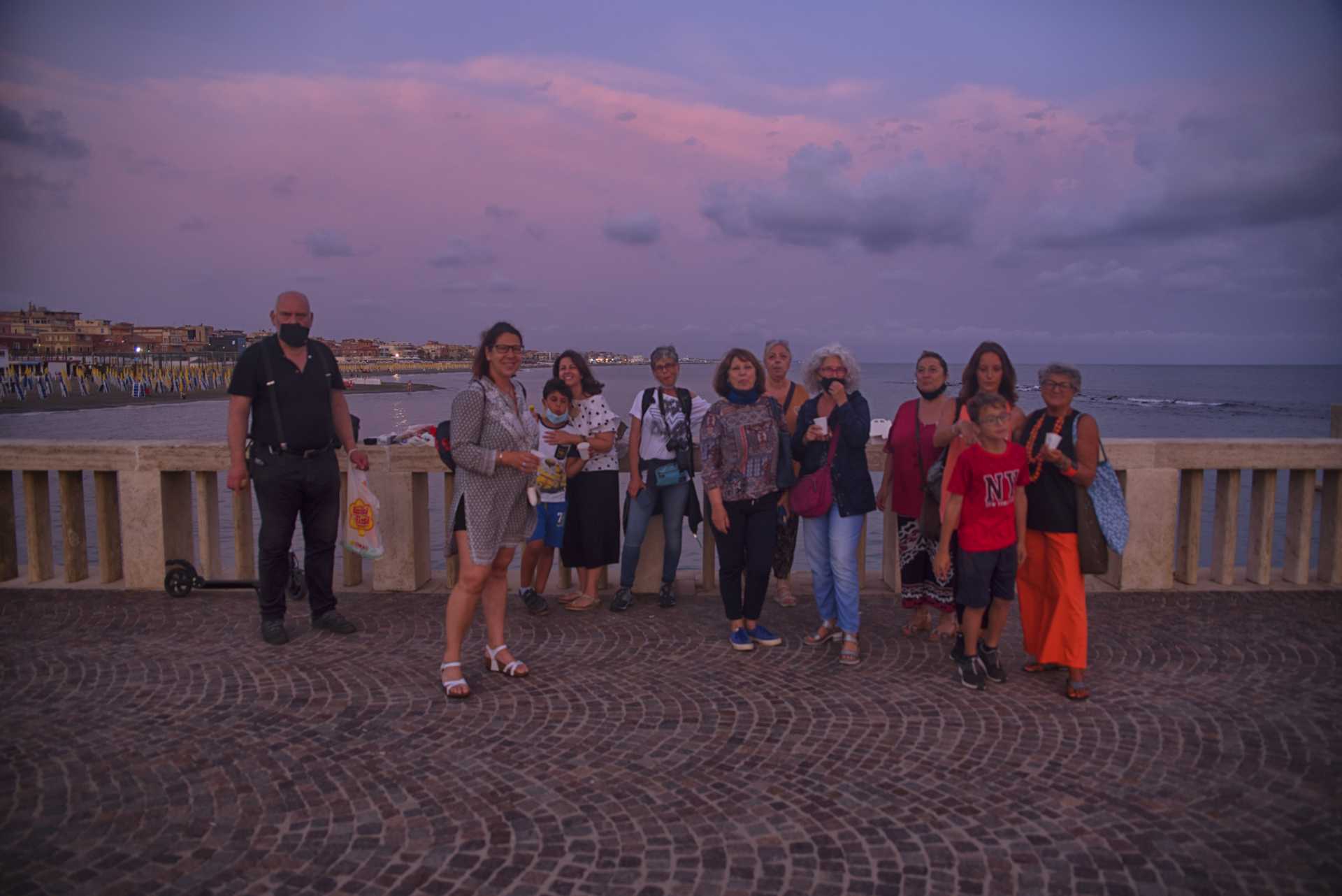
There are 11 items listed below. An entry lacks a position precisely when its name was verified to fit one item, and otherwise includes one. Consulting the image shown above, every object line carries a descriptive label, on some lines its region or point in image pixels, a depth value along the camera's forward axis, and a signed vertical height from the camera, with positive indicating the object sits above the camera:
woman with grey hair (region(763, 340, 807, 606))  6.09 -0.16
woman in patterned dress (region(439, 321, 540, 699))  4.65 -0.54
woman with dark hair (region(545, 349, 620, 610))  6.41 -0.92
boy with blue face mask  6.00 -0.86
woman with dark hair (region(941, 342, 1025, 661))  5.04 -0.05
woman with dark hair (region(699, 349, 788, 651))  5.46 -0.62
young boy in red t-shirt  4.78 -0.85
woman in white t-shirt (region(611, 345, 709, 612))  6.46 -0.65
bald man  5.48 -0.43
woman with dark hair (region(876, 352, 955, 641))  5.62 -0.74
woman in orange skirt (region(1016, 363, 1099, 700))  4.86 -0.81
